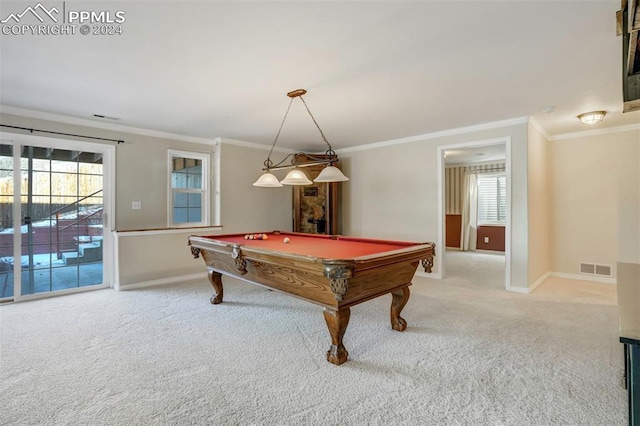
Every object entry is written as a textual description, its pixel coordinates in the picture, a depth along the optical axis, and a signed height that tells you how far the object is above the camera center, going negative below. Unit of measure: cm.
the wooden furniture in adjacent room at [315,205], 572 +15
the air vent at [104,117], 384 +124
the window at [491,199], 757 +36
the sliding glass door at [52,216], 363 -3
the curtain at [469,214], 788 -3
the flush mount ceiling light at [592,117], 368 +117
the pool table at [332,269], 213 -46
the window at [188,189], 492 +40
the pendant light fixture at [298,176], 313 +40
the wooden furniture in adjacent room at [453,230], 812 -46
